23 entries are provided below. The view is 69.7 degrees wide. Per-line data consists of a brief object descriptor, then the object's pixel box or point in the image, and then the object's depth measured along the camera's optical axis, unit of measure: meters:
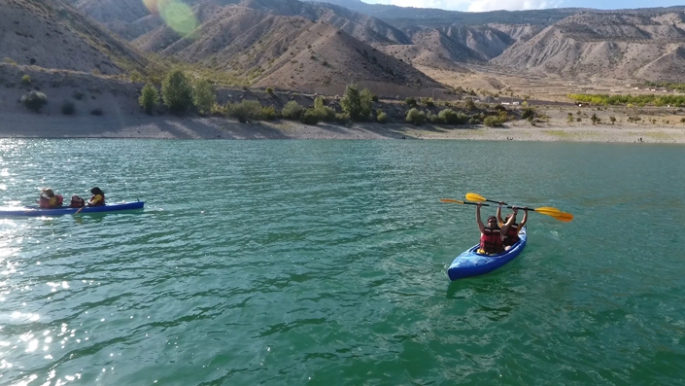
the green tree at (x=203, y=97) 74.06
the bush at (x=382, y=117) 83.38
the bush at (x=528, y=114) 89.56
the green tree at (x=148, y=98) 71.38
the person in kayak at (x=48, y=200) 21.67
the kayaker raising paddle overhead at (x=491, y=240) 15.57
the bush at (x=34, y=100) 64.31
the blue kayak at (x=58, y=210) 21.15
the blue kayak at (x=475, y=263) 14.16
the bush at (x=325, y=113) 80.06
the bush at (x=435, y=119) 86.06
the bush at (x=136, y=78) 78.66
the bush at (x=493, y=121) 85.56
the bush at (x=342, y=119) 81.00
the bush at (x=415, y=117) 85.00
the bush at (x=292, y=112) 79.81
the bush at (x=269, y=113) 77.31
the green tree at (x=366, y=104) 83.19
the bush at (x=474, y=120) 88.36
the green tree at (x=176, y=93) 73.62
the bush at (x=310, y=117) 79.06
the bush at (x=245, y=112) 74.69
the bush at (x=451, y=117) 86.44
